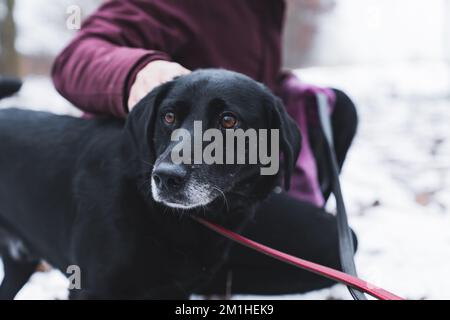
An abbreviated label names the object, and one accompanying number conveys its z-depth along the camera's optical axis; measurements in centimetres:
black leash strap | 147
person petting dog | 161
